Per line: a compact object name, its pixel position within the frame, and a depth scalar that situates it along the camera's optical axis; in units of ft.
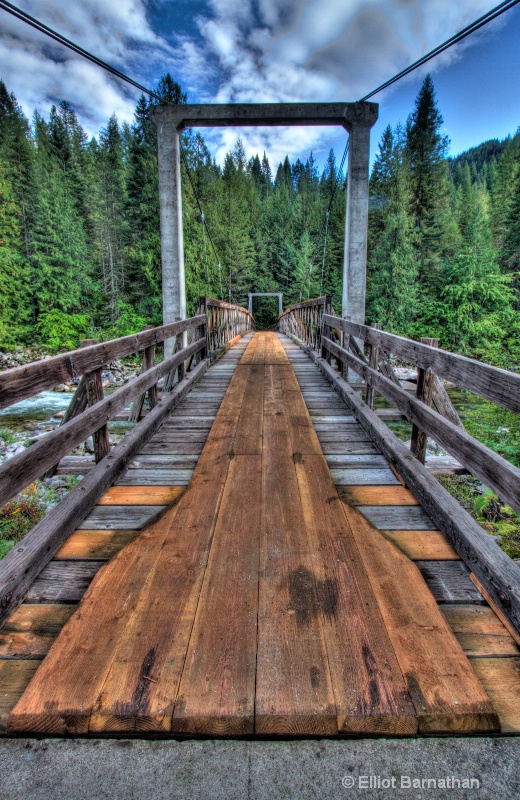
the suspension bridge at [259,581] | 3.45
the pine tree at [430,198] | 81.05
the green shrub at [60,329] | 71.46
